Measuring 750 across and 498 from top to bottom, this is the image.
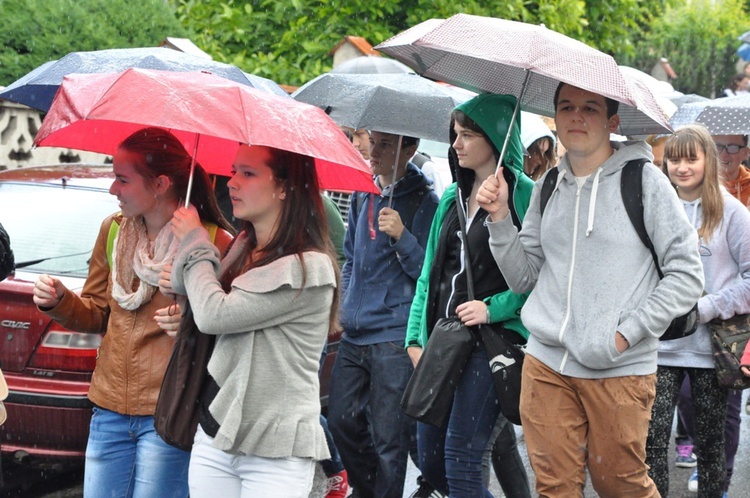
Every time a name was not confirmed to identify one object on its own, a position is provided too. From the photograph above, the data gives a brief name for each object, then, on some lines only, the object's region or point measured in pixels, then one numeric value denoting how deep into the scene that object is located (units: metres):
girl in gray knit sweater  7.32
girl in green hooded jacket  9.41
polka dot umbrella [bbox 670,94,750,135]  14.01
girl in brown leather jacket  8.19
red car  10.94
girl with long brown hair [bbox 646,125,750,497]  11.53
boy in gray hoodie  8.26
